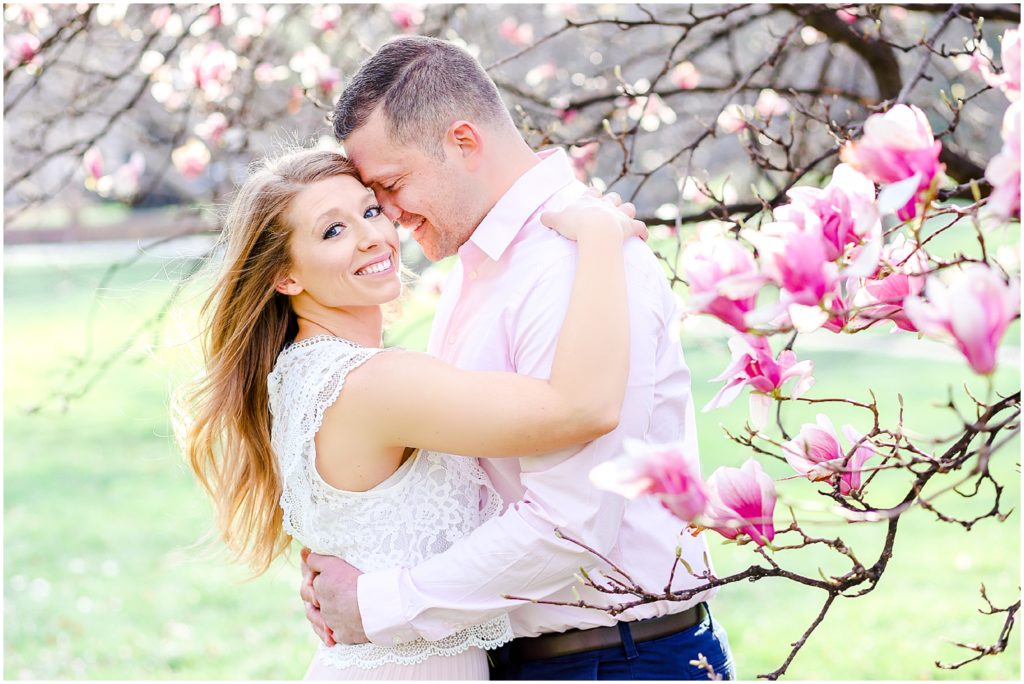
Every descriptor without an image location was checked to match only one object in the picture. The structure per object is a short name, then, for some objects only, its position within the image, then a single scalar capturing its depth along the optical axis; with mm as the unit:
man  3177
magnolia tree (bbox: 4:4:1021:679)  2721
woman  3114
